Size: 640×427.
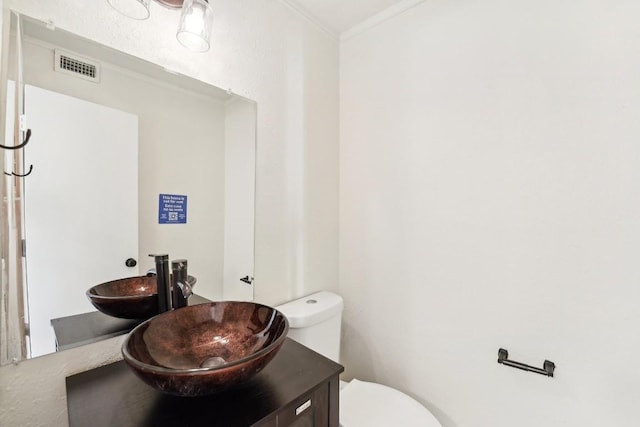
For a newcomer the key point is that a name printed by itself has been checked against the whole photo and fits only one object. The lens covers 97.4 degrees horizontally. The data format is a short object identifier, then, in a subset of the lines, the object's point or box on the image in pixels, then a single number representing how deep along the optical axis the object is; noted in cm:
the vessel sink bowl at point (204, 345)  60
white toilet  114
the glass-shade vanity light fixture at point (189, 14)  88
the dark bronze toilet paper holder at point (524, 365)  106
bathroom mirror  77
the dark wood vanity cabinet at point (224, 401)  64
